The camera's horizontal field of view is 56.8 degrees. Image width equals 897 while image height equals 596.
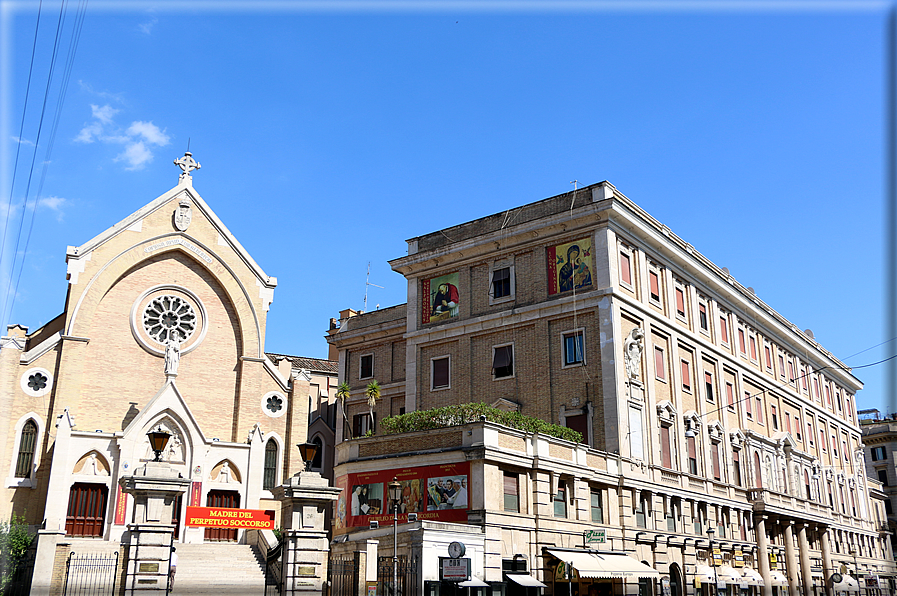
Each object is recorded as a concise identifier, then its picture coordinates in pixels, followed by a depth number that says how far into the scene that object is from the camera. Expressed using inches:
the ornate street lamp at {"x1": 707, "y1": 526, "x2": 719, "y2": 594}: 1521.9
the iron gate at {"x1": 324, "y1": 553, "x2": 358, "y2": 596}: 898.1
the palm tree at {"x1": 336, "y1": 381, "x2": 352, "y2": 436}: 1875.0
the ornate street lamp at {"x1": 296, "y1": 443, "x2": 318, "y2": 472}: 828.6
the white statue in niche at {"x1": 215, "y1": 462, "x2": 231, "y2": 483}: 1587.1
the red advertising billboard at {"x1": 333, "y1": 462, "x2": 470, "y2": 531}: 1139.9
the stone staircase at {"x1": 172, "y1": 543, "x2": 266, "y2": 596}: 1034.1
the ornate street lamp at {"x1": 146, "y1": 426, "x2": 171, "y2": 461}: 735.7
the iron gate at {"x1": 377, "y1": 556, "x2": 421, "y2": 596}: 960.3
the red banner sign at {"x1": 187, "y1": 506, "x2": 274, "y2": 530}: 840.3
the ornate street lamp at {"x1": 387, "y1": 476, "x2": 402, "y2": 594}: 931.3
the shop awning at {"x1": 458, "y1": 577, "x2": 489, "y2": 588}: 1004.5
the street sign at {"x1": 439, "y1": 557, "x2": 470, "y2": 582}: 983.0
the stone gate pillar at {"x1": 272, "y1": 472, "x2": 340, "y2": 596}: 787.4
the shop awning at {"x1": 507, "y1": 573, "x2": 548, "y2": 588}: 1092.6
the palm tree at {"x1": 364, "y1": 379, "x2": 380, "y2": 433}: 1763.0
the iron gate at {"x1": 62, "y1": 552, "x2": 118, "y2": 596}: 864.3
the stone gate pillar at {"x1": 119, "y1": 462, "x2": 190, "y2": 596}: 692.7
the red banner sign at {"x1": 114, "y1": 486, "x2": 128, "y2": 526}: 1441.9
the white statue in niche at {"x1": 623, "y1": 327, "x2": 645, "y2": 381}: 1448.1
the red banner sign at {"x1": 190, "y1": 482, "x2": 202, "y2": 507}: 1537.8
